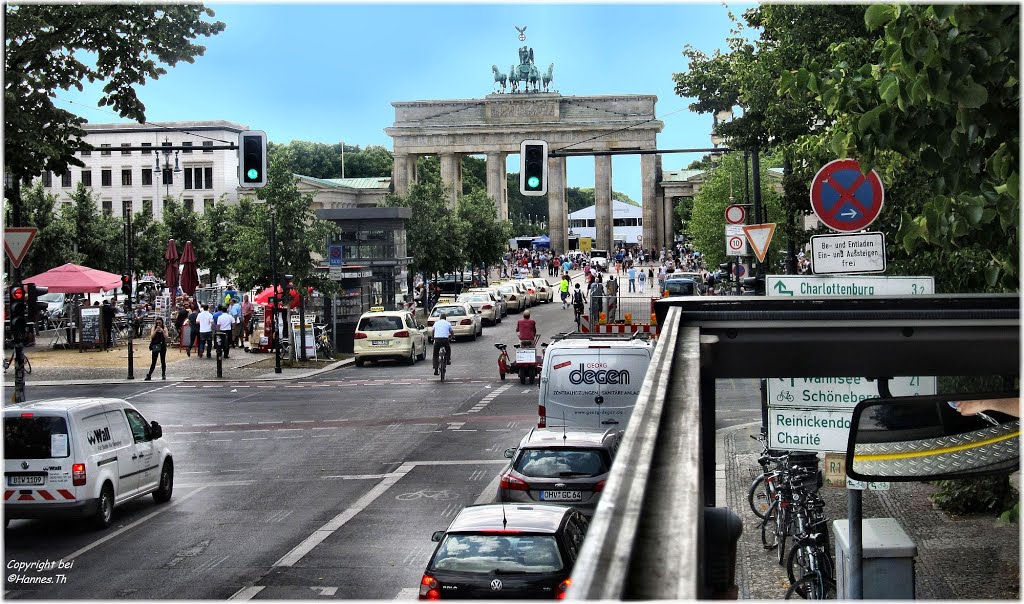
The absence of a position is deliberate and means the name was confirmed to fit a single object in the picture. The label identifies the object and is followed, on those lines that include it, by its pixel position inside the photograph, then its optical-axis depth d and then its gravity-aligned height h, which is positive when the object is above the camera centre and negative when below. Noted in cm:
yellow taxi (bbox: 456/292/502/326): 5681 -100
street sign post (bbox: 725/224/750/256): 3266 +75
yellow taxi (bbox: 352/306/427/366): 3978 -156
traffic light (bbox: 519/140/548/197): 2702 +229
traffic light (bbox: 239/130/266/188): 2539 +244
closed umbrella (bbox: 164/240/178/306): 5362 +83
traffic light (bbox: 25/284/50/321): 2611 -15
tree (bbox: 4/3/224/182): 1877 +340
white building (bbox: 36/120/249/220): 12044 +988
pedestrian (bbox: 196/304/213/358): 4153 -129
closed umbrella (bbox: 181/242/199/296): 5225 +62
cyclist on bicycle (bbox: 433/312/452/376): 3525 -143
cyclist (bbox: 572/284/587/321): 5606 -95
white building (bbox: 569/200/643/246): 17925 +758
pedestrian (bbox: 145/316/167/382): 3519 -144
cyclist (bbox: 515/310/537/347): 3550 -131
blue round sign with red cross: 1284 +74
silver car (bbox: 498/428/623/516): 1559 -225
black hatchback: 1070 -227
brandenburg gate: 12419 +1398
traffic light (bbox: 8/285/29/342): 2464 -40
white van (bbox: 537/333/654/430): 2025 -158
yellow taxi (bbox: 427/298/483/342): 4888 -138
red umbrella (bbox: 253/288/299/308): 4225 -42
